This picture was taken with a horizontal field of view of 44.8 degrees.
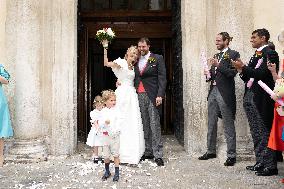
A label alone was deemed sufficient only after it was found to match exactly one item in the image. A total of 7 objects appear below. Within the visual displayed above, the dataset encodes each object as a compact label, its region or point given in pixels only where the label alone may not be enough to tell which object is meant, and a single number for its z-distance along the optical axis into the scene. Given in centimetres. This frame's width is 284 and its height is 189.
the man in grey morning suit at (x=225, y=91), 522
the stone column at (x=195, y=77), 606
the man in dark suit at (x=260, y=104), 451
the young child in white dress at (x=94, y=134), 533
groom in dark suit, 550
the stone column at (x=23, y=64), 580
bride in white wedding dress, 536
